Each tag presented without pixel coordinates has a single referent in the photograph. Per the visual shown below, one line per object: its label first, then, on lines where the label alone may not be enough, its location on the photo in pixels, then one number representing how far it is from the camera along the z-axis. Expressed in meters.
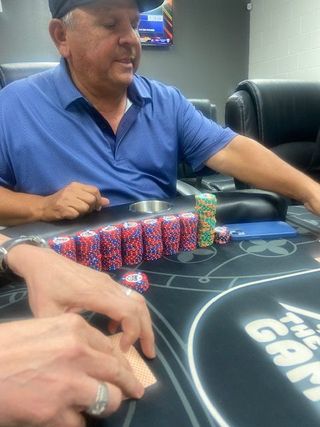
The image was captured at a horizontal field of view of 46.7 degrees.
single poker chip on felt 0.67
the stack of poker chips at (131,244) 0.79
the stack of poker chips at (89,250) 0.76
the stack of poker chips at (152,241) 0.81
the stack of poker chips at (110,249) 0.78
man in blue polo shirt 1.15
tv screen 3.39
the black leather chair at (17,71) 1.74
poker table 0.41
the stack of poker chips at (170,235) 0.83
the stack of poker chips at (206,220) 0.88
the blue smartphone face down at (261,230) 0.90
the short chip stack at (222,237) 0.88
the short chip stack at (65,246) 0.75
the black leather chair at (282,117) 1.66
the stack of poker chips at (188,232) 0.85
